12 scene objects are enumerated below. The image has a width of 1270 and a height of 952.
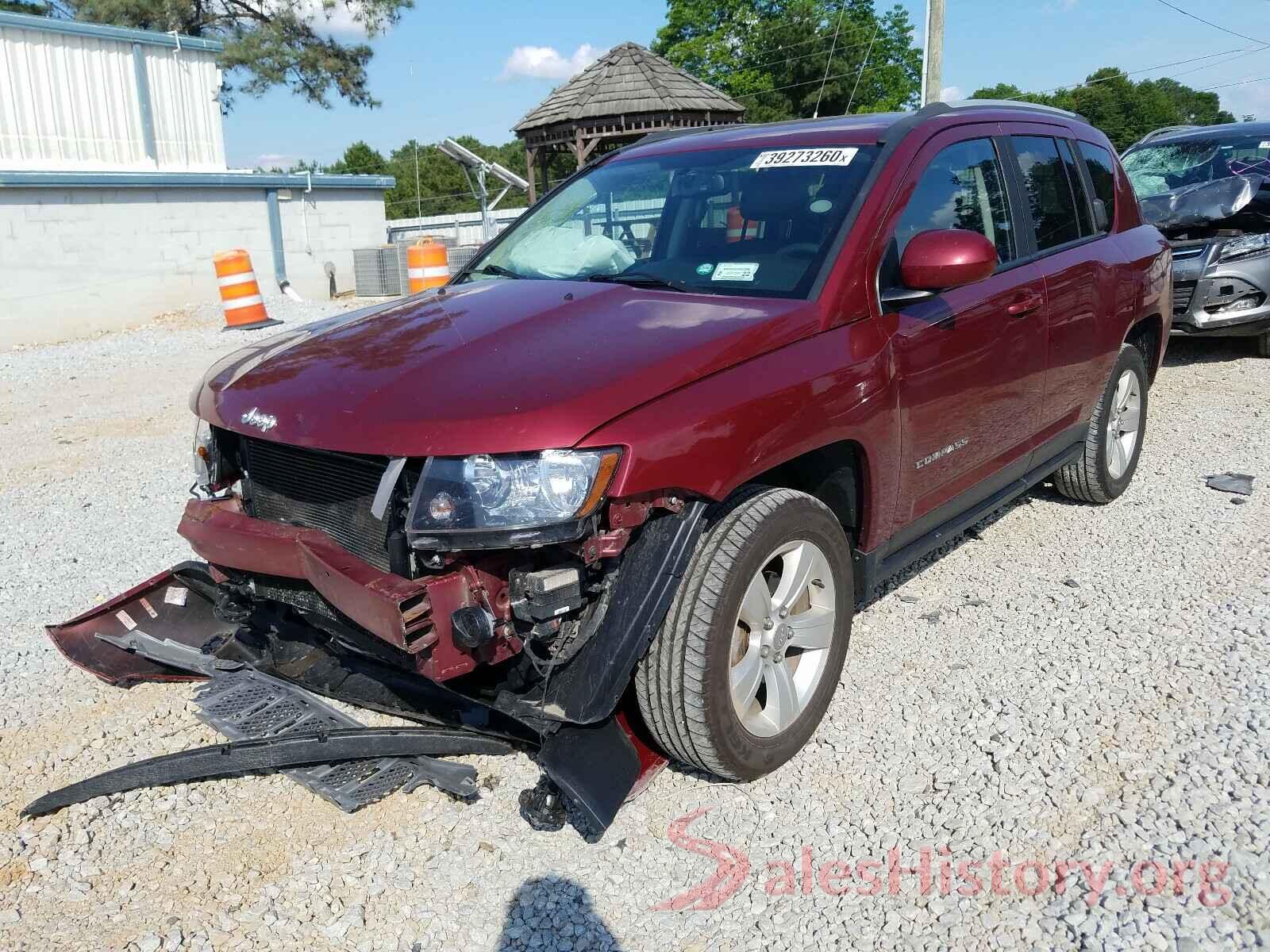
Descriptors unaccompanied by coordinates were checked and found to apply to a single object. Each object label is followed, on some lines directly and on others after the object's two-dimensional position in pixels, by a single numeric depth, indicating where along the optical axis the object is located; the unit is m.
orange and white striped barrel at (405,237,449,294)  12.61
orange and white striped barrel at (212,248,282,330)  12.88
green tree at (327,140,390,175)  63.88
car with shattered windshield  8.27
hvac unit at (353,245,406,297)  18.25
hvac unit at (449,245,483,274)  18.32
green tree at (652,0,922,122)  46.66
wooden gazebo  19.45
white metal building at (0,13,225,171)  16.33
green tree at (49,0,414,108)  26.78
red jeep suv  2.51
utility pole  16.06
